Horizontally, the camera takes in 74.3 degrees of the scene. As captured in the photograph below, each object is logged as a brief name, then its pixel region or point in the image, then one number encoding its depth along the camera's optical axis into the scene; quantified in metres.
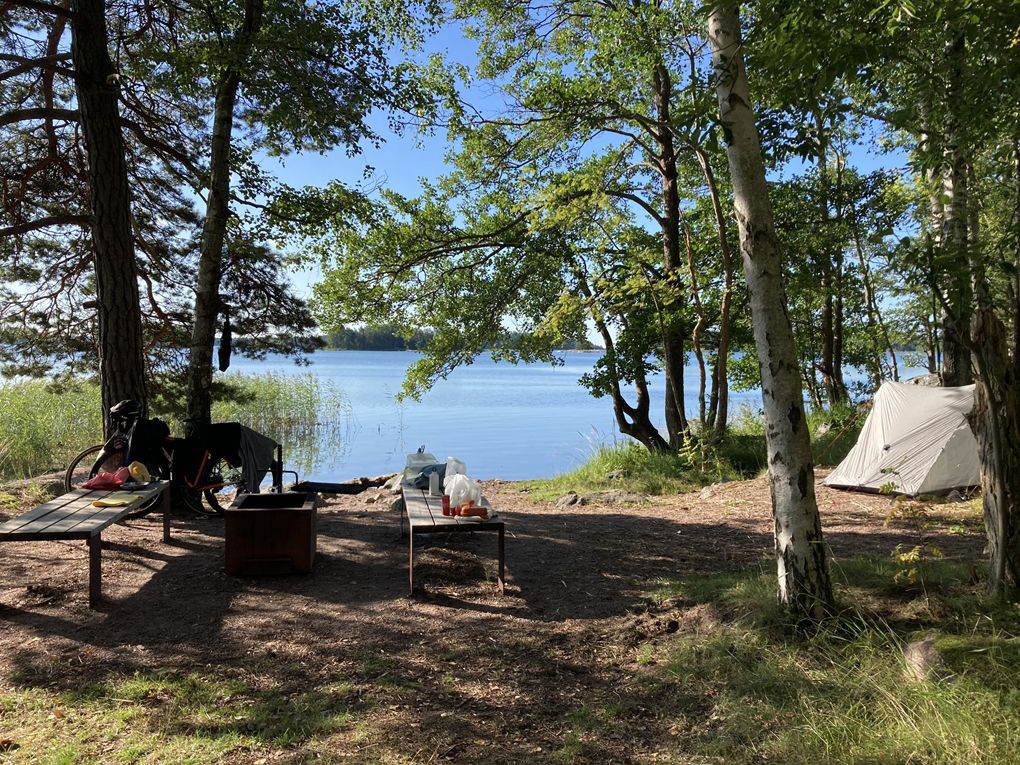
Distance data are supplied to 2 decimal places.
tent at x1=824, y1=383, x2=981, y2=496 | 7.15
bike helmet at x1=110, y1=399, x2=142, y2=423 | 5.72
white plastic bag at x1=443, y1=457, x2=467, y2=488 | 5.13
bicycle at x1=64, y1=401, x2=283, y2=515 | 5.71
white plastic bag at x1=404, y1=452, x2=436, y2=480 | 6.23
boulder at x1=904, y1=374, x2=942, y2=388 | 9.48
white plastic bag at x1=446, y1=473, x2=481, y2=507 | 4.60
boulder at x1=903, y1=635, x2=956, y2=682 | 2.64
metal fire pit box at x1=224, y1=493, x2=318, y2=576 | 4.71
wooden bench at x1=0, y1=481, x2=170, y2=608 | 3.77
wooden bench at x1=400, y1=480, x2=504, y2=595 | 4.30
